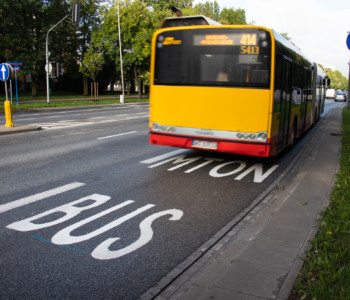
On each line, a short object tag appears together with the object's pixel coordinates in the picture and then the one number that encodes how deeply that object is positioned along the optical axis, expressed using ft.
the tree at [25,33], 120.47
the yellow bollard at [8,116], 47.12
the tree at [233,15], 255.70
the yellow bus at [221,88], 24.75
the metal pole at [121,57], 128.16
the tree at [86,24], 161.99
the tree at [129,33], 137.18
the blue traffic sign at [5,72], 55.21
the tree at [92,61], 133.98
